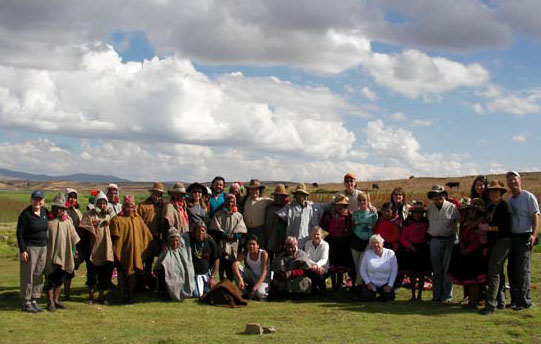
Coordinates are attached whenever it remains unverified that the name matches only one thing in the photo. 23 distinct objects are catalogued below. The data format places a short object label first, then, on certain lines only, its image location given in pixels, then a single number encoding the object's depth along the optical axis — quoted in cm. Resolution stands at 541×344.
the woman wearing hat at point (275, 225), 1191
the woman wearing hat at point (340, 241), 1158
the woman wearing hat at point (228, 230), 1170
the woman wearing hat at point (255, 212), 1198
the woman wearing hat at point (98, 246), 1084
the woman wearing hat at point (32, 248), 980
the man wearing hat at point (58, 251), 1027
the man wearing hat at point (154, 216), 1162
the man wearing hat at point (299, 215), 1164
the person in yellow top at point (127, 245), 1094
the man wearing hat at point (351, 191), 1155
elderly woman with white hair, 1097
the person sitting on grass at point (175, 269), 1116
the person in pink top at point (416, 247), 1098
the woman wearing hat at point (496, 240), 949
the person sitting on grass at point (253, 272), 1135
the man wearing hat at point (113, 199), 1143
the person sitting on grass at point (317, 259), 1126
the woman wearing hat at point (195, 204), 1192
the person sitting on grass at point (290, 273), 1122
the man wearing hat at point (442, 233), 1046
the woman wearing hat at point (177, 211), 1136
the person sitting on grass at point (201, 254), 1152
